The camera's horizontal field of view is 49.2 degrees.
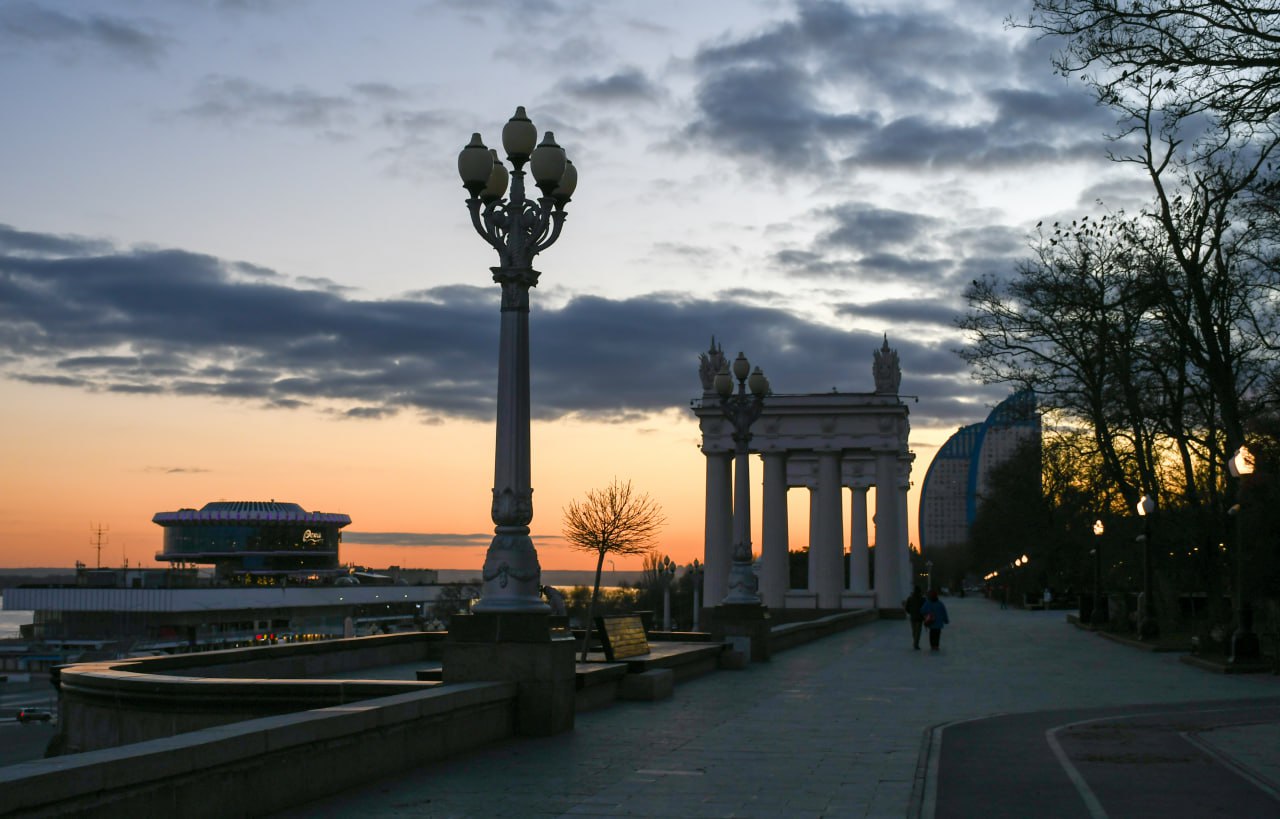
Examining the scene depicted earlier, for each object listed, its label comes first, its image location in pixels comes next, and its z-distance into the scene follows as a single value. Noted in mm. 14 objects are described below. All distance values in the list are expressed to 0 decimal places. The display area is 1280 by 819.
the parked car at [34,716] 77000
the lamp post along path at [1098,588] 52725
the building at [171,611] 140625
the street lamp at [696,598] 56012
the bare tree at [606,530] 46312
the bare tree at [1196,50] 14266
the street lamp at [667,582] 61234
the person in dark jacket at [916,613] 39281
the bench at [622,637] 21967
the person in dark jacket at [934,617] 37938
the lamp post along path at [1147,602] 40438
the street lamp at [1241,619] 28297
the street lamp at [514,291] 16156
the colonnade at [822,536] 83250
